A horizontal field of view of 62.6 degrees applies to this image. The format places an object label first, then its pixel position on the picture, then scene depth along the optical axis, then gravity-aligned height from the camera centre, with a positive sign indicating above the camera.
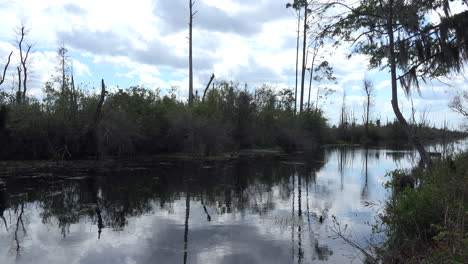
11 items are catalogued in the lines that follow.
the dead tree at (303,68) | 47.28 +8.77
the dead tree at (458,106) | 12.30 +1.17
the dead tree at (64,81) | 26.63 +3.75
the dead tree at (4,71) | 34.04 +5.73
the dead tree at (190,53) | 37.88 +8.27
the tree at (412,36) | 9.82 +2.81
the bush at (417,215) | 5.92 -1.26
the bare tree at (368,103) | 69.36 +6.90
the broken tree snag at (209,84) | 42.84 +6.11
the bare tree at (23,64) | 37.47 +6.93
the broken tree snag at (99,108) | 24.91 +1.78
